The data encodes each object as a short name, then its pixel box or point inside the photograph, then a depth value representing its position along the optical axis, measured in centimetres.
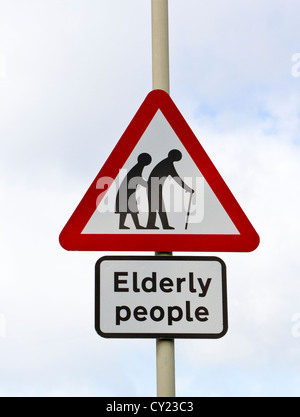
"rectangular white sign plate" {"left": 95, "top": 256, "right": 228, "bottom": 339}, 541
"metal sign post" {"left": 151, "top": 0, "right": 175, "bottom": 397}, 538
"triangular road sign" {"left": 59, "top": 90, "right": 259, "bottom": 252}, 561
